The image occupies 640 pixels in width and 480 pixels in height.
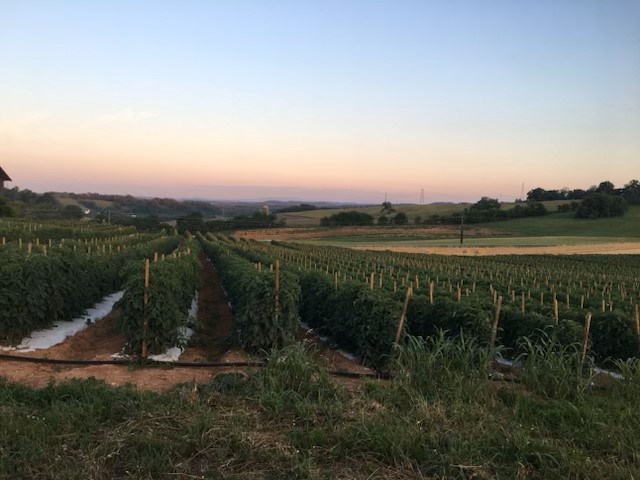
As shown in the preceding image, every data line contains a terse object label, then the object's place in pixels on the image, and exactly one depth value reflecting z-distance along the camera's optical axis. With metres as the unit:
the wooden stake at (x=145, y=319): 8.10
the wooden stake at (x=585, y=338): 6.56
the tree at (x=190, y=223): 100.12
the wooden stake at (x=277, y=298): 8.94
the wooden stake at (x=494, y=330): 7.02
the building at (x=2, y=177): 67.69
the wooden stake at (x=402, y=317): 7.57
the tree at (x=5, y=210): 60.84
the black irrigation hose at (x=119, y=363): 7.33
